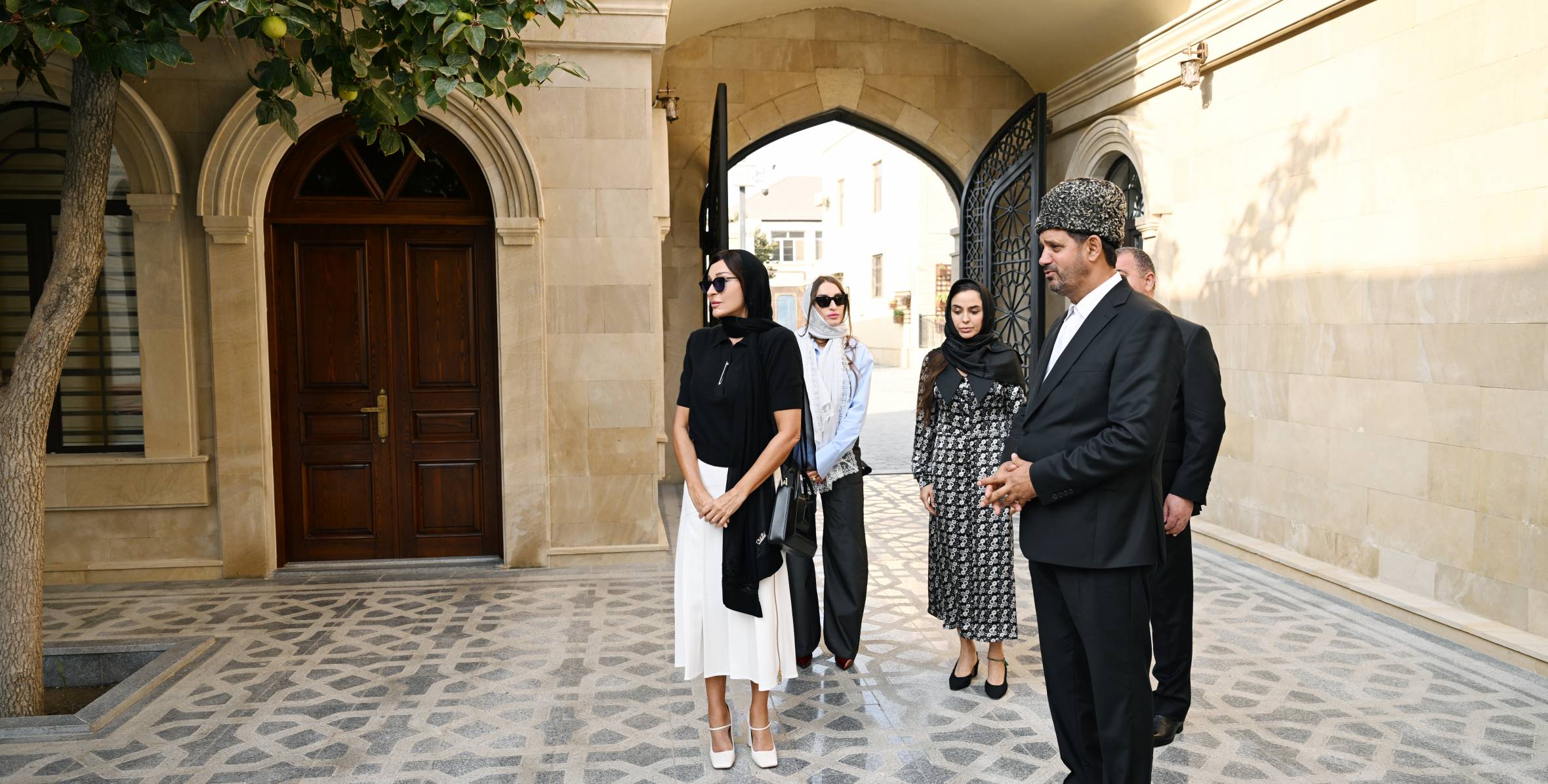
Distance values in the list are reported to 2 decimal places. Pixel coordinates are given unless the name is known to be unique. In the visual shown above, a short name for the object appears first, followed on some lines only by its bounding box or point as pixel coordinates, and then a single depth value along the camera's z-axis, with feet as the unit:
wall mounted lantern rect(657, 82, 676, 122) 28.89
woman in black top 10.95
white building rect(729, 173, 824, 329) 157.07
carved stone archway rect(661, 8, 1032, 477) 31.53
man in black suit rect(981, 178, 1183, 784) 8.24
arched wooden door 20.84
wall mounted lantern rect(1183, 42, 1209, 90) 22.70
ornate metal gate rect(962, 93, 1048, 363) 28.78
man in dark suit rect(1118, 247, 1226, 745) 11.30
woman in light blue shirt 14.30
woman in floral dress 13.39
